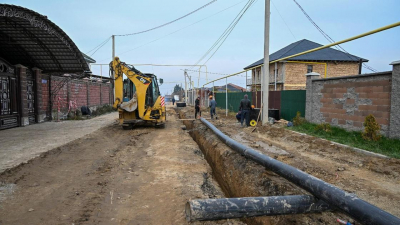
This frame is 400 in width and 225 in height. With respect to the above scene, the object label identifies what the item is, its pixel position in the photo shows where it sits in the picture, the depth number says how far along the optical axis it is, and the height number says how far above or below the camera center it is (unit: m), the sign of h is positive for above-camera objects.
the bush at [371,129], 7.13 -0.77
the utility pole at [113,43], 26.62 +5.43
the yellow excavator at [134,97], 11.61 +0.10
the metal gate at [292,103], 11.72 -0.16
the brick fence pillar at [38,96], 14.73 +0.17
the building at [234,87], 57.01 +2.68
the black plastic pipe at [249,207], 3.00 -1.23
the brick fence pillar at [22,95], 13.16 +0.20
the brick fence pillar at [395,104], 6.90 -0.11
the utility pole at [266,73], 11.80 +1.16
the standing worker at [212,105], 15.80 -0.32
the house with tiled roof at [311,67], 26.73 +3.32
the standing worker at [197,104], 16.58 -0.31
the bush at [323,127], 9.24 -0.93
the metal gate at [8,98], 11.95 +0.05
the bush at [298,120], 11.12 -0.84
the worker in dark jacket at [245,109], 12.09 -0.42
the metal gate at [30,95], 14.12 +0.21
